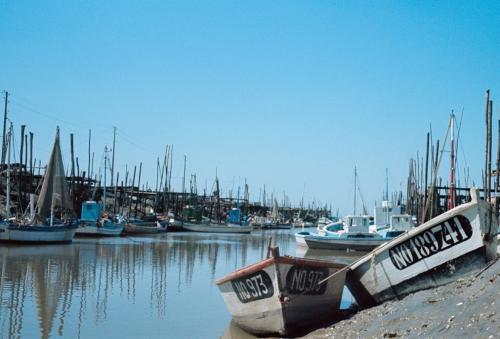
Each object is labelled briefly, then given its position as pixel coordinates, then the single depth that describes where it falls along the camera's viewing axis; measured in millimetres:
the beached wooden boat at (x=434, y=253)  12219
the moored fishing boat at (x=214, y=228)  73562
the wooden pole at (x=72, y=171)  55197
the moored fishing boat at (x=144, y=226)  61384
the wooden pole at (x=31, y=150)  50003
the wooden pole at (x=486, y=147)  22338
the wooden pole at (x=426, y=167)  35347
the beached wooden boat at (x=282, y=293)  11586
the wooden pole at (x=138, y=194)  75625
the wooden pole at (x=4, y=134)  41875
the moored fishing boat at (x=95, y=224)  52375
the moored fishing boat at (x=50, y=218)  37562
